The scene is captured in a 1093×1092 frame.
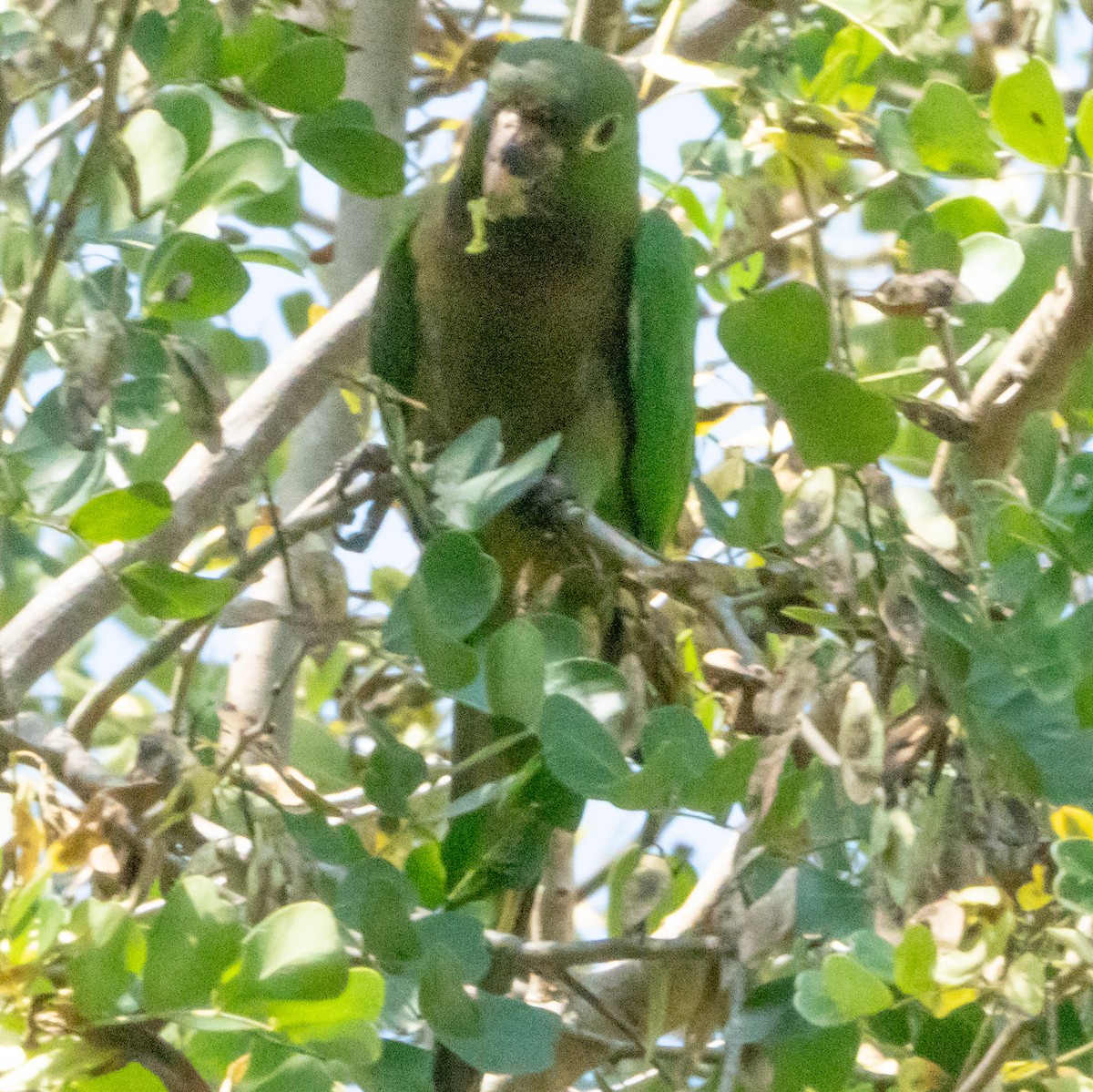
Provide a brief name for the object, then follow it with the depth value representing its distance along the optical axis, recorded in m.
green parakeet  4.24
